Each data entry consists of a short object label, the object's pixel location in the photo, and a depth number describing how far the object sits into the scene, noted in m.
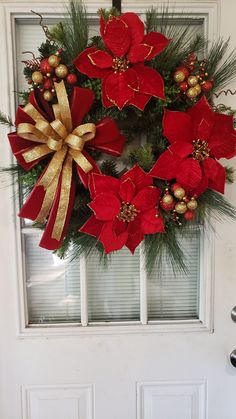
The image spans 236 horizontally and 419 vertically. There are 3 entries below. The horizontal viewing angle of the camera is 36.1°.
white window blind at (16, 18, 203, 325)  1.02
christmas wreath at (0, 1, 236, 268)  0.74
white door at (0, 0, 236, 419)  1.00
